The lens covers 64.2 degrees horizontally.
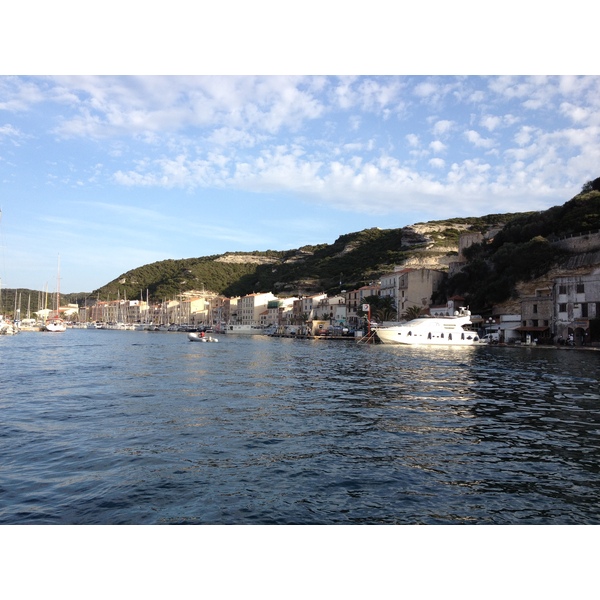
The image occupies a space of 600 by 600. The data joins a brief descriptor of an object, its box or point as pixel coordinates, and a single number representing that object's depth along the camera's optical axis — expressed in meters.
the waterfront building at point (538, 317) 50.75
